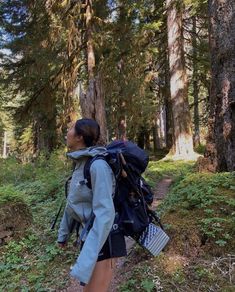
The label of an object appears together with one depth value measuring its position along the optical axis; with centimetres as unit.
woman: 257
